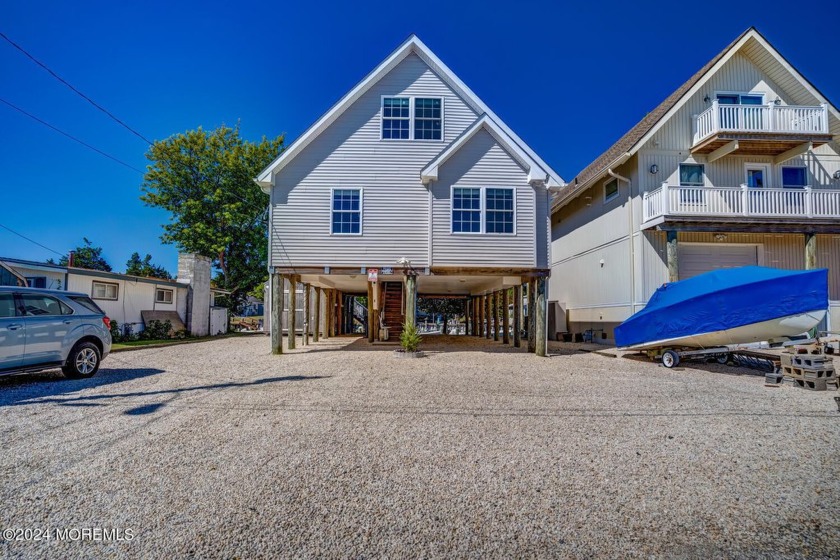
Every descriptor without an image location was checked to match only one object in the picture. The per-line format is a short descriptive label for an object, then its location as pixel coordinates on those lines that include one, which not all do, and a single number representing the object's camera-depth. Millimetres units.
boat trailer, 10789
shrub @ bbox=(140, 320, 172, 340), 20047
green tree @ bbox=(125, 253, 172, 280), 37684
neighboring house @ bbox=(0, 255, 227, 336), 16266
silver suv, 7816
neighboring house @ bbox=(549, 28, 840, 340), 15328
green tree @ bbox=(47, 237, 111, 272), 43125
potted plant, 12789
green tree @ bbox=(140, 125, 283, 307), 31344
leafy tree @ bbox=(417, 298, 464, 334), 38781
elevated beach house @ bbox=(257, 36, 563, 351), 13758
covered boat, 9570
